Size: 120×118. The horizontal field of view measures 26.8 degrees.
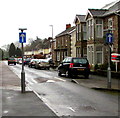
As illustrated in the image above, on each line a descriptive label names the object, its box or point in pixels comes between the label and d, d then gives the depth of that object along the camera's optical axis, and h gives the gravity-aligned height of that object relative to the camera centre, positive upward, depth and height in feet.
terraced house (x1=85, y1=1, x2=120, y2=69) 93.72 +10.17
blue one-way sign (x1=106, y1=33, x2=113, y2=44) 44.32 +3.24
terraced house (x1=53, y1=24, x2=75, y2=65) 154.30 +7.02
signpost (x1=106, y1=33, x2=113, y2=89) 43.93 +2.72
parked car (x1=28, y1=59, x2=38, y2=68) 144.05 -3.63
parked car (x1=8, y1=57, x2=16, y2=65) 189.08 -2.47
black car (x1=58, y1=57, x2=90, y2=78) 67.05 -2.58
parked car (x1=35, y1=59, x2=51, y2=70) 124.74 -3.69
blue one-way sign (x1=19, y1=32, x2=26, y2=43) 40.68 +3.19
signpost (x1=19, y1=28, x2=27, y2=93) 40.65 +3.19
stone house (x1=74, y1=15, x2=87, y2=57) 115.14 +9.81
